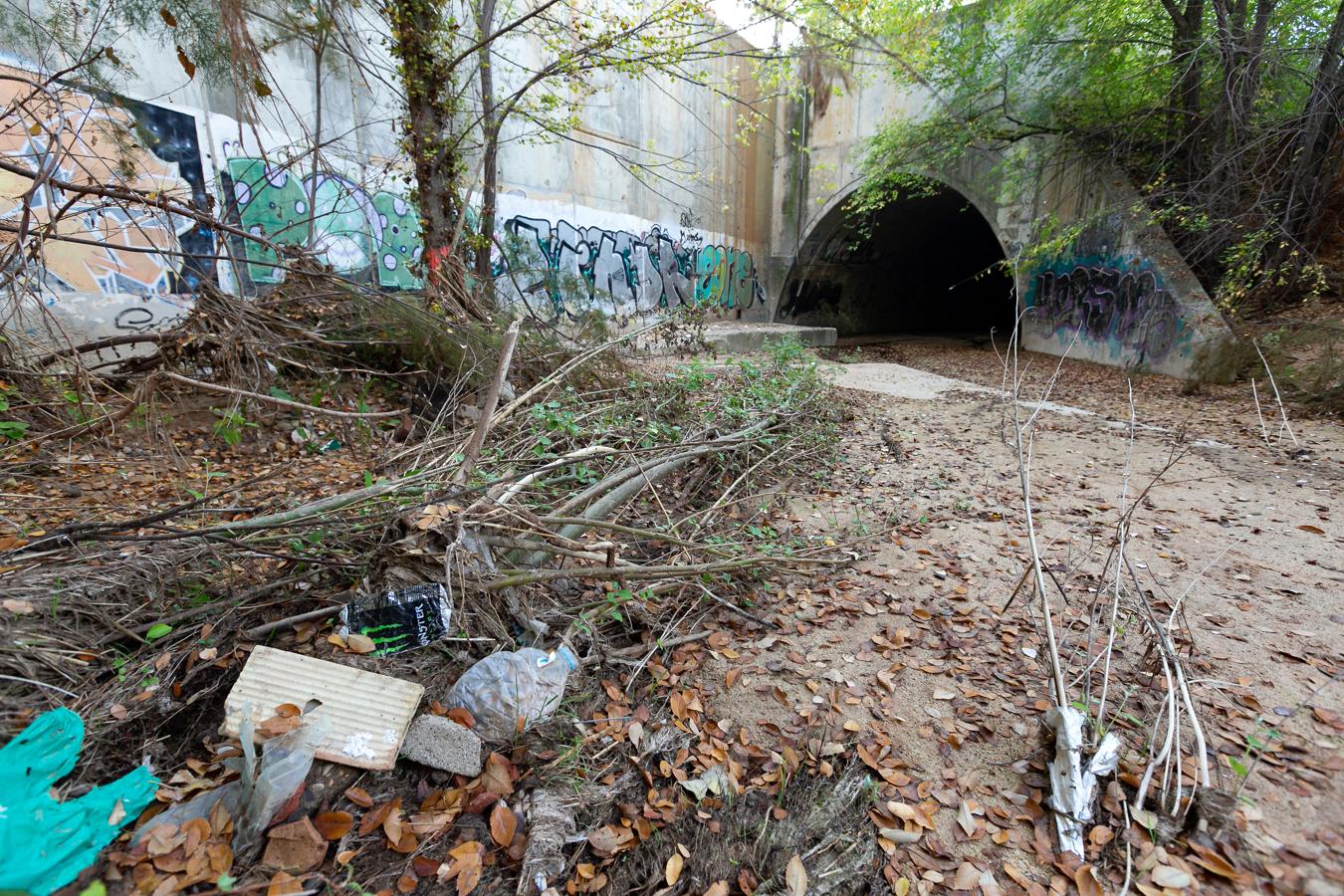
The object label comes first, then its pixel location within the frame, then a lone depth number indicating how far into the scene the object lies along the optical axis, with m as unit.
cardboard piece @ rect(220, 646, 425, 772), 1.66
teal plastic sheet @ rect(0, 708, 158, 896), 1.24
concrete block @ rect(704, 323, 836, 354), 11.23
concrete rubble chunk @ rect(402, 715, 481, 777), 1.73
